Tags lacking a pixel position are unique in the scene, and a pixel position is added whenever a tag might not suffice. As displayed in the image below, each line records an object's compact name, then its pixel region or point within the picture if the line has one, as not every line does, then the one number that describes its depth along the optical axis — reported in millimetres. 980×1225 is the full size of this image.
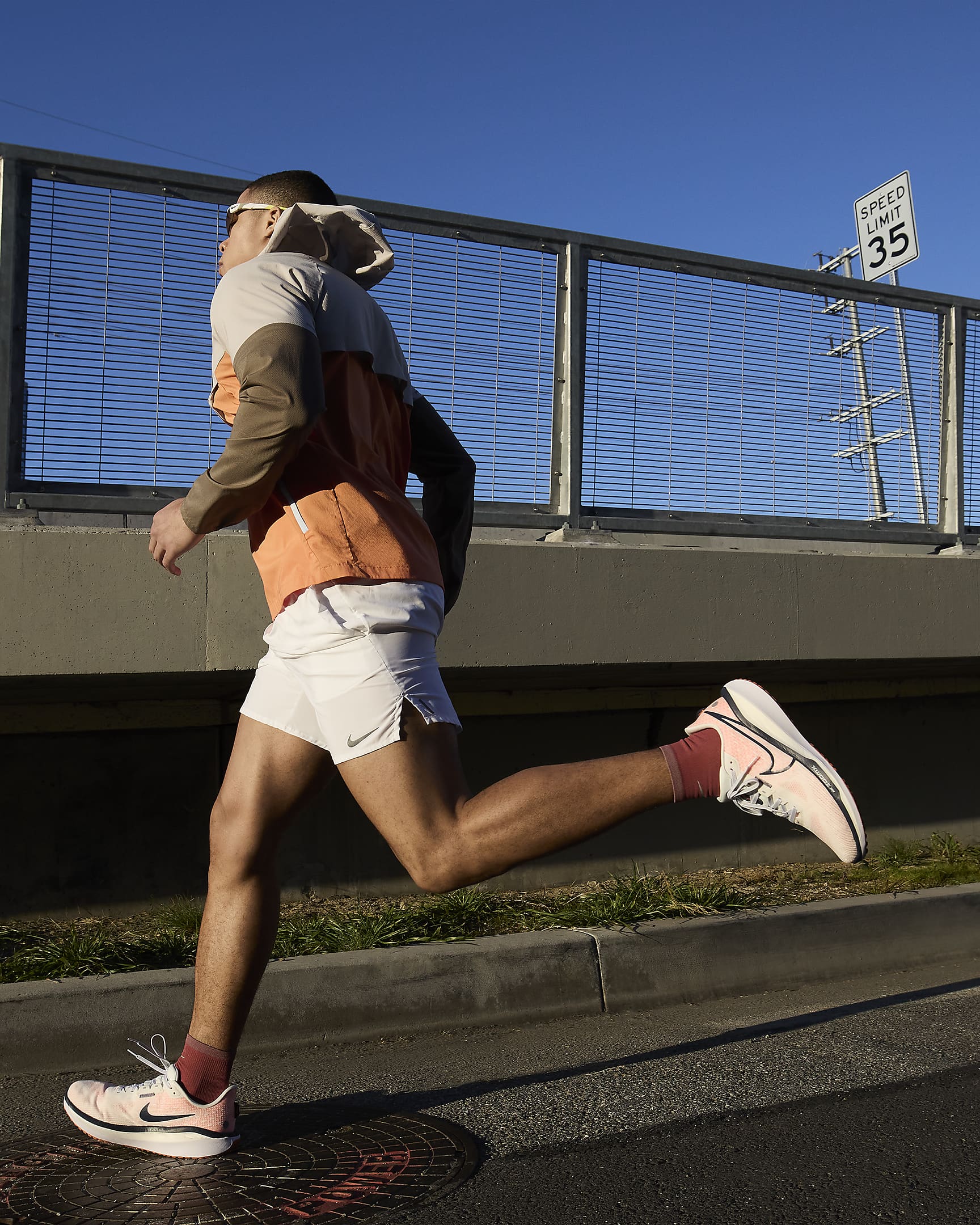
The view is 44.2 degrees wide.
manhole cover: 2424
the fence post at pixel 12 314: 4441
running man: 2387
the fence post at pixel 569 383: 5434
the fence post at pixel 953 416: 6406
